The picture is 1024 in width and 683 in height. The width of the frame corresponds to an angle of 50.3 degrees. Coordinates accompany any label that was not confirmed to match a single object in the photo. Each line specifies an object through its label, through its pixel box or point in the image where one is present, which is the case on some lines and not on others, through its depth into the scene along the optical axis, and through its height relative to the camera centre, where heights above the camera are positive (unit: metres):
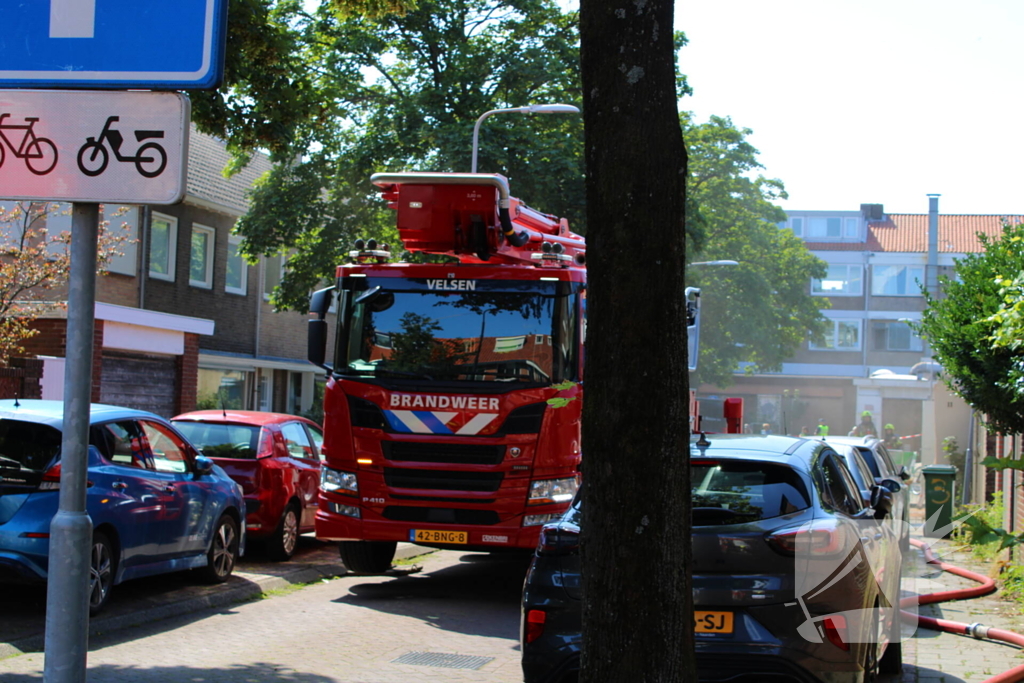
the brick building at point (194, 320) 21.19 +0.50
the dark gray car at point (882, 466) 12.75 -1.28
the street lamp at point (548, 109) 19.86 +4.53
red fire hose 7.44 -2.35
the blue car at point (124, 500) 8.30 -1.37
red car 12.62 -1.45
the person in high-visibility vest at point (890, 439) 34.88 -2.33
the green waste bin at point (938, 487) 19.95 -2.16
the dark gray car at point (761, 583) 5.57 -1.16
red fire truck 10.50 -0.31
